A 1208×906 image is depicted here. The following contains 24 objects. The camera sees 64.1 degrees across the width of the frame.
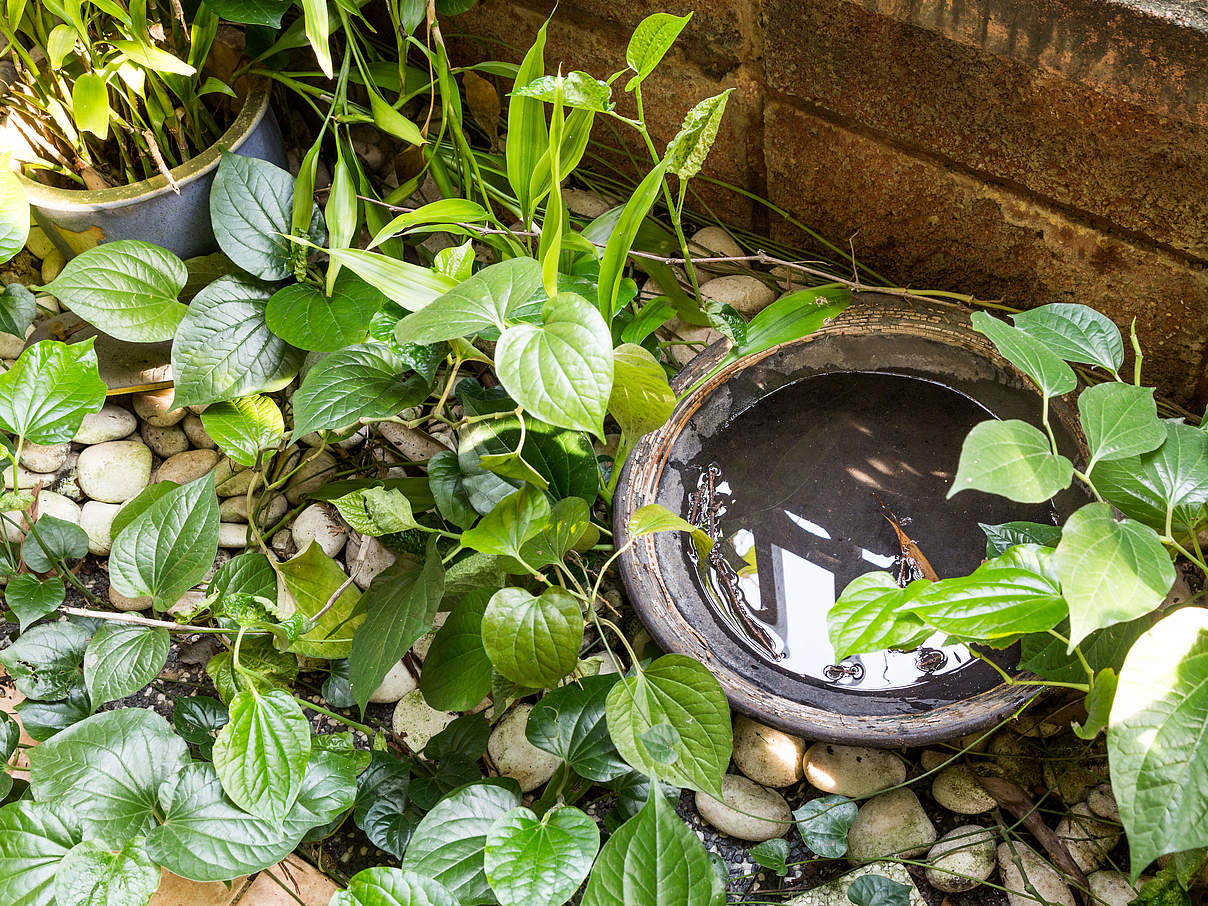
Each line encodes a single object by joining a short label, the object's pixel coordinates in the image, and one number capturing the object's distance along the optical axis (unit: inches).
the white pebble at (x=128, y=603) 58.3
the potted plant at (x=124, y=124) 54.1
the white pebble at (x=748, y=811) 50.6
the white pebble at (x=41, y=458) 61.2
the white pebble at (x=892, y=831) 49.1
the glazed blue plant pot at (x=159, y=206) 56.6
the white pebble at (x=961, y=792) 50.1
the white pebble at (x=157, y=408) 63.1
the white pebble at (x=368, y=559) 56.6
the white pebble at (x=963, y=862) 48.1
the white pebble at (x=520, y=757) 52.6
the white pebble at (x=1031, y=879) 47.2
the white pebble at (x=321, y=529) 59.1
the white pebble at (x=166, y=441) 62.9
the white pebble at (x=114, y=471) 60.7
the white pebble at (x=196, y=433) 63.3
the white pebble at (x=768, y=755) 52.2
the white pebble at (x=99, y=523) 59.2
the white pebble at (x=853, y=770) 51.0
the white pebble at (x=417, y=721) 54.5
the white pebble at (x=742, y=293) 64.3
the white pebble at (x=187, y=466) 61.5
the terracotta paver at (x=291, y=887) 49.0
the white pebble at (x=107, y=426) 62.3
